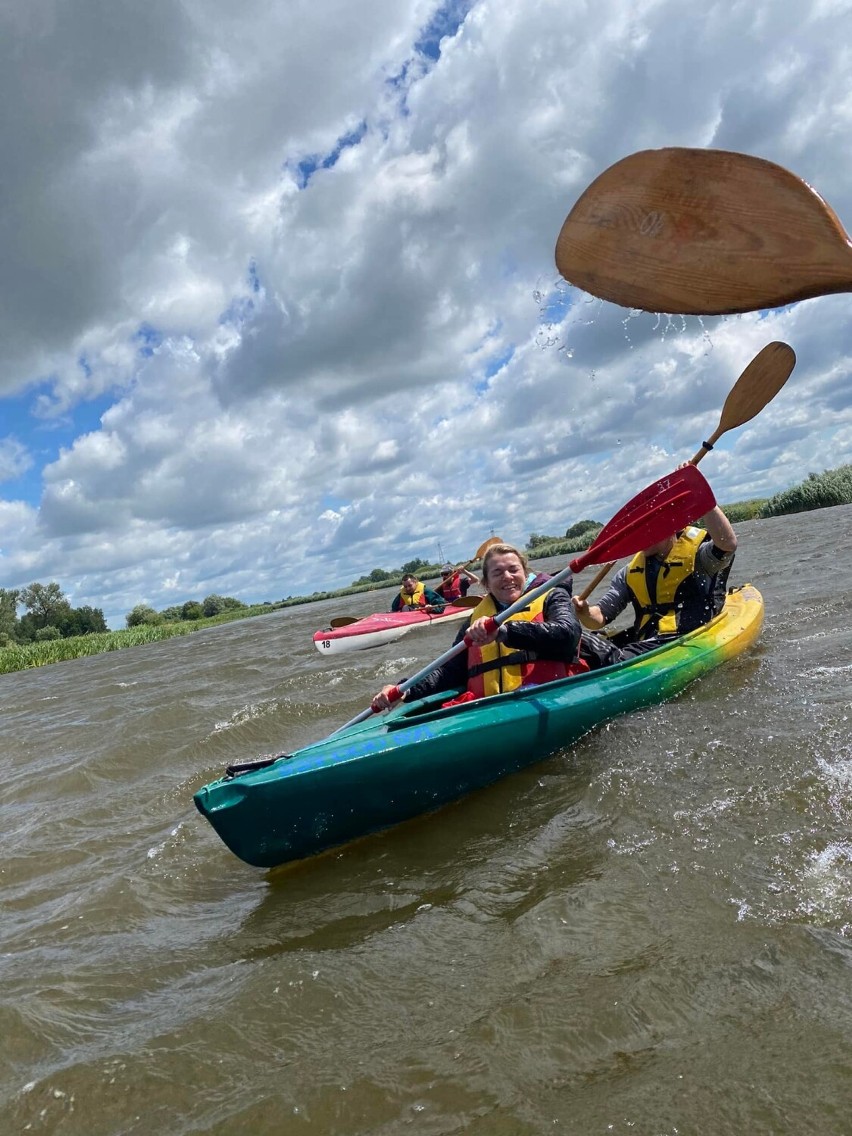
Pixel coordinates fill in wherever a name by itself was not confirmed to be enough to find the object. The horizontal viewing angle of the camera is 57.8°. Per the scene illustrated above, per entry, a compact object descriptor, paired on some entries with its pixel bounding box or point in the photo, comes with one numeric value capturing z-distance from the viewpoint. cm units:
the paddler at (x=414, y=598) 1509
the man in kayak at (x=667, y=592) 595
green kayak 337
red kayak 1322
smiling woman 448
